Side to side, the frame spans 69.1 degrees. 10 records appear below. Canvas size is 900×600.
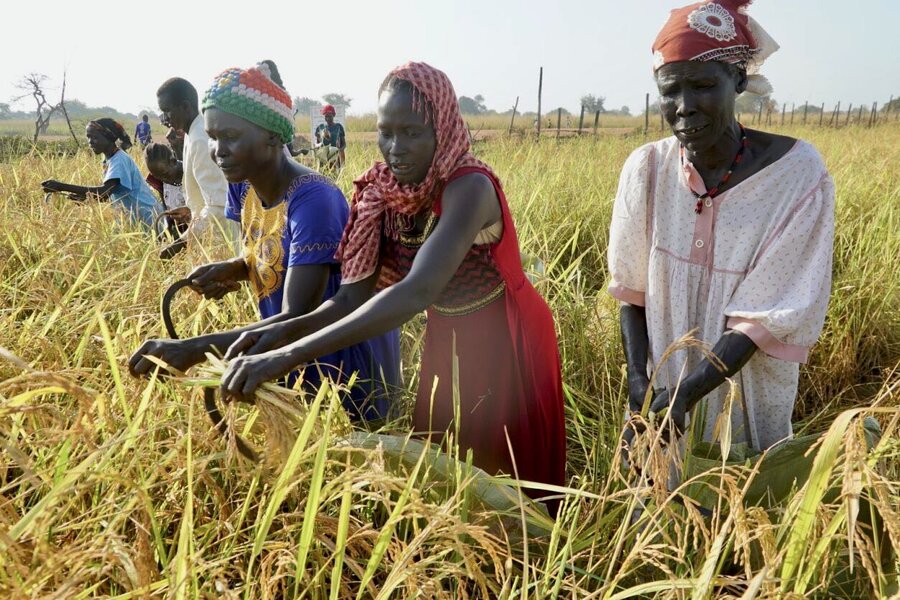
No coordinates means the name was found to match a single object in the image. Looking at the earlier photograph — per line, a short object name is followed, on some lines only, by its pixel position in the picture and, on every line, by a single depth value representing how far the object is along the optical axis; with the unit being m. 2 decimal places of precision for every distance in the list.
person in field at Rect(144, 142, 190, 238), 4.56
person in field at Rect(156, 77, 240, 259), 2.85
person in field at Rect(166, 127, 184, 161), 4.85
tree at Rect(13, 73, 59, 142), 25.64
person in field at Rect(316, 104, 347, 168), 8.26
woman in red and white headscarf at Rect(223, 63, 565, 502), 1.37
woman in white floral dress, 1.39
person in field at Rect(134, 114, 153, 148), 10.84
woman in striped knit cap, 1.66
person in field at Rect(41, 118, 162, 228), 4.26
